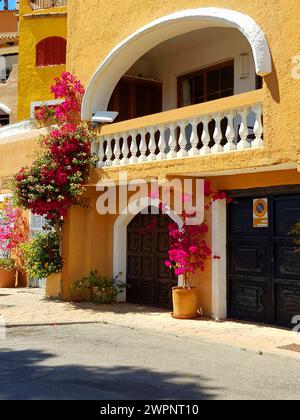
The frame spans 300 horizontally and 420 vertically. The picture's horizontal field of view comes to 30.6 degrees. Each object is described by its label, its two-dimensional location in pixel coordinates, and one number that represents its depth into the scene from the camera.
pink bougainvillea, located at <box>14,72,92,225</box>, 11.57
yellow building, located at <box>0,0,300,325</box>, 8.39
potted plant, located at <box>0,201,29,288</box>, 15.09
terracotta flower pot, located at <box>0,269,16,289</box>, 15.34
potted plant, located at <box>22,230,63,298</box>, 12.45
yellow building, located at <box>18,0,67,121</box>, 21.53
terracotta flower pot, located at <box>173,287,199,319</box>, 10.15
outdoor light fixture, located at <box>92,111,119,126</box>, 11.49
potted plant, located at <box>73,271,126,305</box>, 12.06
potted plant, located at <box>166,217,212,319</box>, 10.06
